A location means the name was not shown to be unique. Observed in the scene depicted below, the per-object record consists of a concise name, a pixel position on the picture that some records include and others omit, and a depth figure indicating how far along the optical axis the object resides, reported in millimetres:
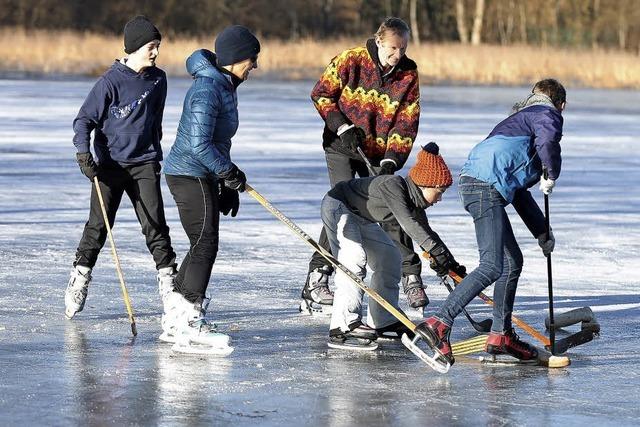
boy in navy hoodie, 13633
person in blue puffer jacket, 12312
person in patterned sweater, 14680
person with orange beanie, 11992
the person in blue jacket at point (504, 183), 12047
